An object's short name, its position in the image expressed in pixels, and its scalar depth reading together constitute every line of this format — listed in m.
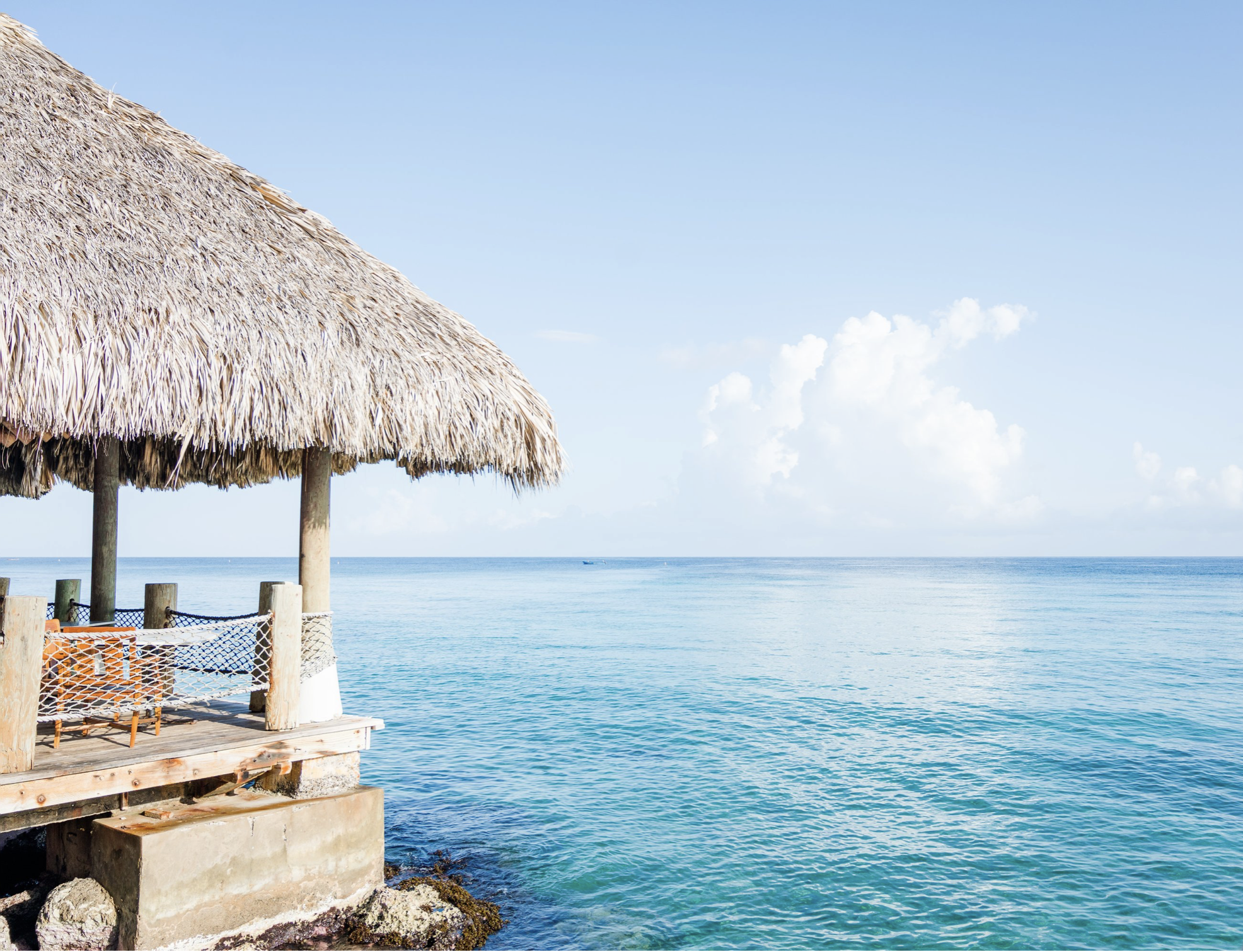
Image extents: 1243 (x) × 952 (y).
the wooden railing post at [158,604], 6.00
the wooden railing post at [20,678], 4.07
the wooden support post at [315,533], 5.55
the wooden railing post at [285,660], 4.96
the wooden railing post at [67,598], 7.36
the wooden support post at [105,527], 6.91
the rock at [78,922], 4.29
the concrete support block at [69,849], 4.64
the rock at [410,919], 4.93
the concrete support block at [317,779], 5.07
